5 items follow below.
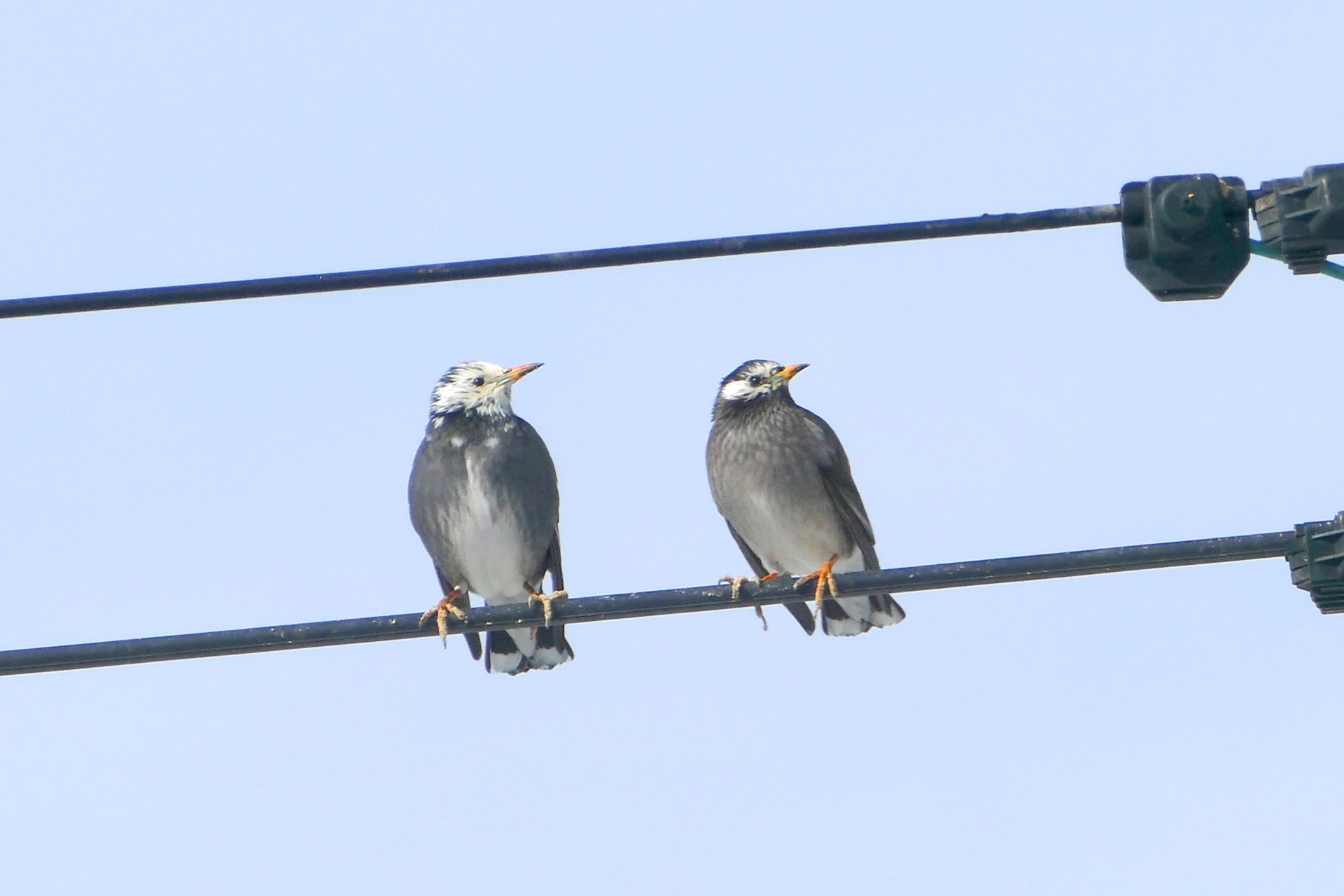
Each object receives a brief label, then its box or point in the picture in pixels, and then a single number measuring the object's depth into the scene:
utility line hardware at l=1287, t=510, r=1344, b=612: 10.22
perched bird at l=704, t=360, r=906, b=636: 19.23
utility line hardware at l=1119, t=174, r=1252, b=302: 10.59
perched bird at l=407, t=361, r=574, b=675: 18.61
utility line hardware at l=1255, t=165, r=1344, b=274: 10.22
